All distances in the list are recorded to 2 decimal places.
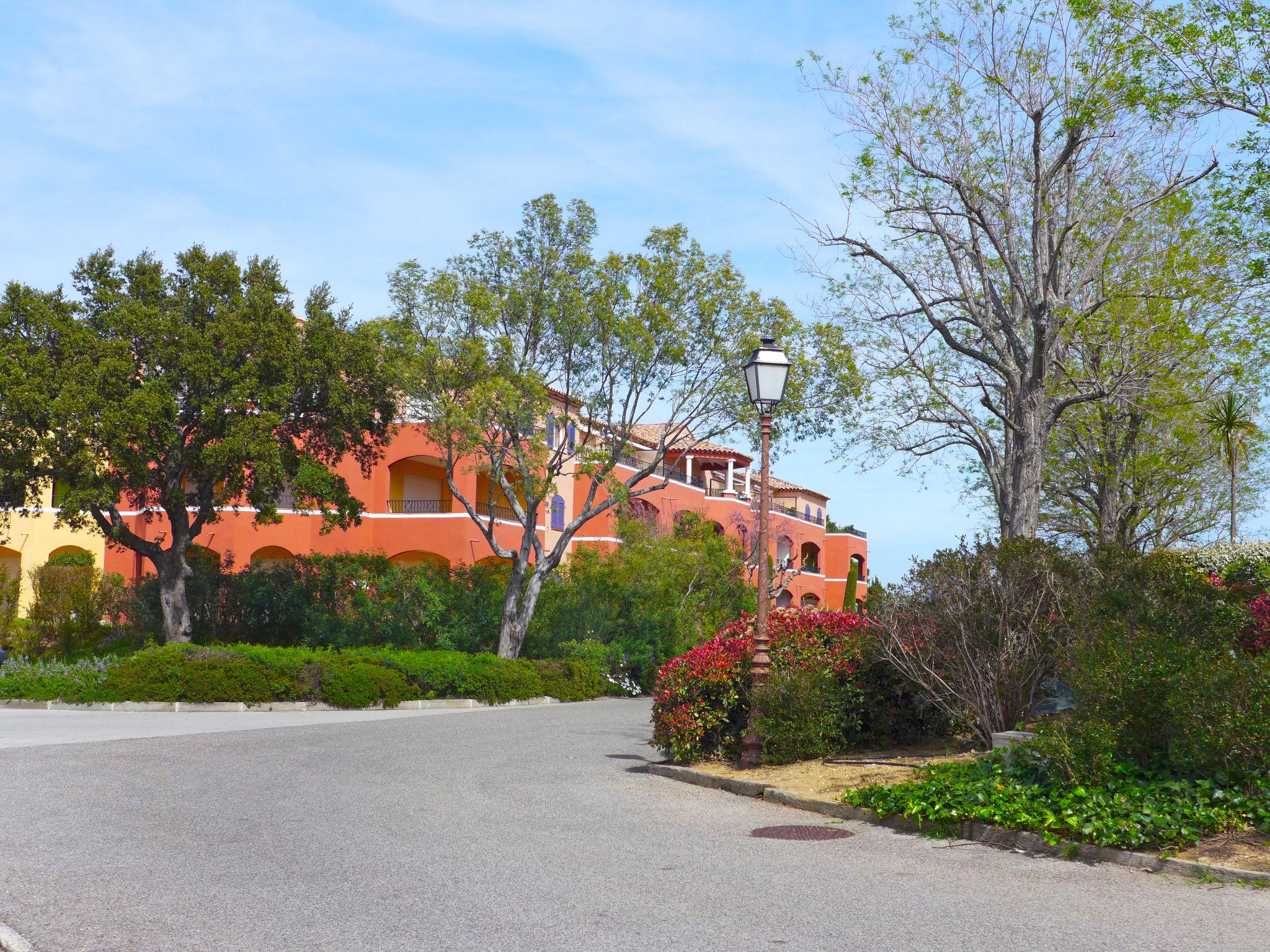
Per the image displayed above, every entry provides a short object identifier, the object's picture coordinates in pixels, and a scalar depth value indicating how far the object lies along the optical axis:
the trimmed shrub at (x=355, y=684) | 22.62
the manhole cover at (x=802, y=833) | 9.12
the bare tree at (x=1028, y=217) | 17.17
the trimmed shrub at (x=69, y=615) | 29.78
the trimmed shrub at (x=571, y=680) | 27.28
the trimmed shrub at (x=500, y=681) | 24.98
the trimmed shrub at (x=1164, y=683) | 8.11
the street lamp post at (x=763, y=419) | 12.50
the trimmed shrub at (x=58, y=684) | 21.80
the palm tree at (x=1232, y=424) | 24.17
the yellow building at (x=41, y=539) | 36.78
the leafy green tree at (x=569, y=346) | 26.89
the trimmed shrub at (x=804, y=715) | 12.27
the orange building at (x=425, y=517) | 34.47
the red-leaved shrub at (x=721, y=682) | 13.09
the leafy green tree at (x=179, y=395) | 23.70
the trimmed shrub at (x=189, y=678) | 21.62
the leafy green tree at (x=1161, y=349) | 18.77
